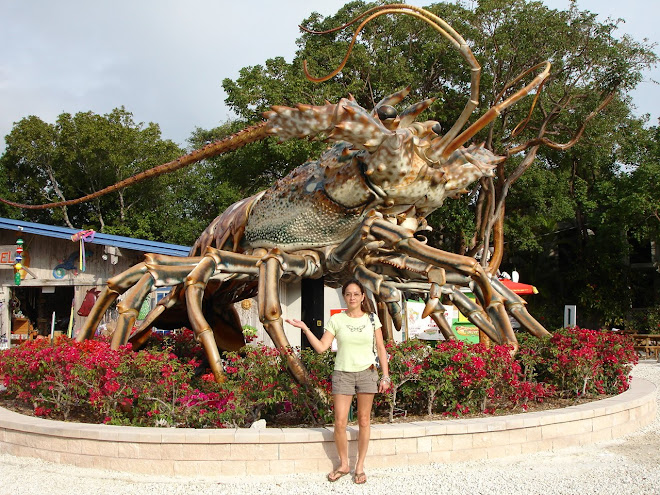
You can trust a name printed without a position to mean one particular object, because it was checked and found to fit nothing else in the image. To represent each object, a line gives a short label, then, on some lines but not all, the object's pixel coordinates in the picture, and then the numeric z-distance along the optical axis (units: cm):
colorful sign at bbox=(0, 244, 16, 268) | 1745
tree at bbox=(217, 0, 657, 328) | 1866
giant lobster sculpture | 596
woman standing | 441
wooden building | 1640
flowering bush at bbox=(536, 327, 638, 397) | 676
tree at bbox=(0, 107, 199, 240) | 2620
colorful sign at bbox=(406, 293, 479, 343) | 1342
